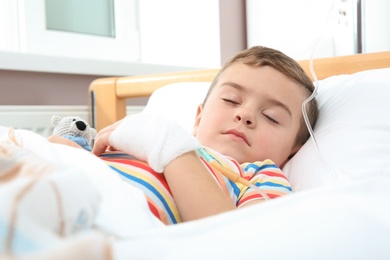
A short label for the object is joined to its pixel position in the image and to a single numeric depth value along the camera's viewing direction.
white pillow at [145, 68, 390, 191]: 0.90
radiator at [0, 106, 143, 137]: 1.79
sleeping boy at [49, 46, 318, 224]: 0.74
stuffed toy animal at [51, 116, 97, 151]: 1.02
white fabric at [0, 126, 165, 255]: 0.34
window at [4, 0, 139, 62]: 2.15
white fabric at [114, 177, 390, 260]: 0.40
